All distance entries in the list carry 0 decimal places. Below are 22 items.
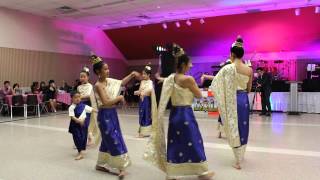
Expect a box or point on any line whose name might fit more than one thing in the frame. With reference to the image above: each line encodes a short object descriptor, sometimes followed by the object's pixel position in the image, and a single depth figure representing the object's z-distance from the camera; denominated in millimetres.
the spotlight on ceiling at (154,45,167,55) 14172
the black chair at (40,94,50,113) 11798
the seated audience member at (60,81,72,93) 13125
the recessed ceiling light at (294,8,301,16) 11438
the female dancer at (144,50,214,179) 3340
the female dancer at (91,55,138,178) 3686
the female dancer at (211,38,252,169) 4070
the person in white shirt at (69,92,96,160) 4668
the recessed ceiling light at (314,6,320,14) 11102
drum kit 12812
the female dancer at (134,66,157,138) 6441
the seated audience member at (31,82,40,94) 11509
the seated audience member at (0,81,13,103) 10781
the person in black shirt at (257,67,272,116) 10562
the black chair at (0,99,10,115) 10895
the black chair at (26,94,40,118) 10532
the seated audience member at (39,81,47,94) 11950
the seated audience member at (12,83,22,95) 11289
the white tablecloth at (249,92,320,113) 10961
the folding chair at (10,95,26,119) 10312
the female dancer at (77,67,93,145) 5084
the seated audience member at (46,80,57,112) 11935
